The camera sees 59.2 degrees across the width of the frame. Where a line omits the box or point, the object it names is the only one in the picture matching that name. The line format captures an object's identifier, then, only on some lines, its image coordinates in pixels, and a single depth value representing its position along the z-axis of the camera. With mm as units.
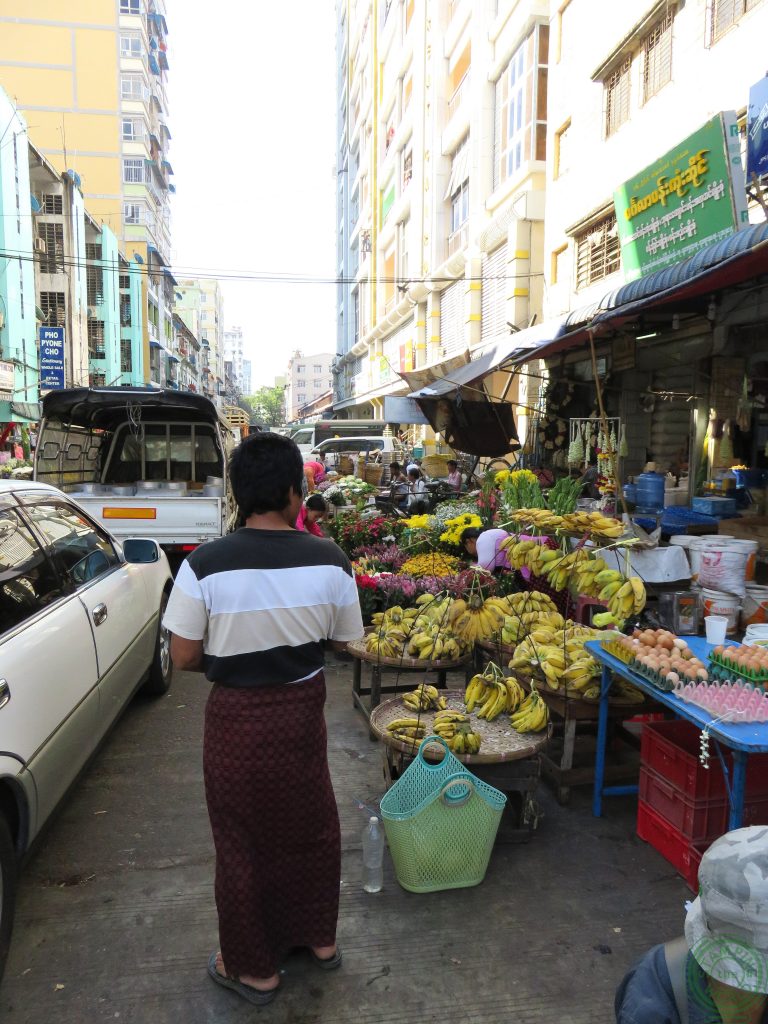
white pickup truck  7969
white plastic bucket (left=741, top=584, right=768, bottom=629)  4770
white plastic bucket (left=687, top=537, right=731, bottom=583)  5188
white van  23469
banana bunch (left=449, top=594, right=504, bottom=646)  4117
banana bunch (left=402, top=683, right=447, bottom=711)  3863
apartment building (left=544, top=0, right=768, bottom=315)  8562
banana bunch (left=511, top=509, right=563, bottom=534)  4652
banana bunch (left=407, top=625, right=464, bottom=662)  4516
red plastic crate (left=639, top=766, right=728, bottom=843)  2998
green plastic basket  2908
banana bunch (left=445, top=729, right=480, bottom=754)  3332
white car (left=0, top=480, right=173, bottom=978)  2551
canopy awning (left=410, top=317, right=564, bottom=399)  8461
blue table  2539
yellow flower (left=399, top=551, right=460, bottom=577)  6605
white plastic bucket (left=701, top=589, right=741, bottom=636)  4848
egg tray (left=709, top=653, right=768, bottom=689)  2906
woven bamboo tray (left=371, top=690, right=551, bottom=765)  3295
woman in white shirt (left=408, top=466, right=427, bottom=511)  11531
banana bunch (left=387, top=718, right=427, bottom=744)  3496
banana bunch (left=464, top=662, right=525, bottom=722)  3848
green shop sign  6641
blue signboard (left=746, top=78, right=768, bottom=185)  6129
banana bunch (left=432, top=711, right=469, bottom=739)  3488
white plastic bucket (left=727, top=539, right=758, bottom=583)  5020
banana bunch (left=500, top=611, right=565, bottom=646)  4684
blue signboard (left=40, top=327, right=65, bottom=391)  23828
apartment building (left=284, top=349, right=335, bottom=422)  133625
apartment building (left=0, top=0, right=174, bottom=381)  44062
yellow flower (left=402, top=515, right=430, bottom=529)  8224
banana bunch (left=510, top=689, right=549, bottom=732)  3645
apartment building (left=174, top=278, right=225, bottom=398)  101875
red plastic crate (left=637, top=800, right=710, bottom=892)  3023
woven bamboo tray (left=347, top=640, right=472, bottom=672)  4469
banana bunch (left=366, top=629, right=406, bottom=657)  4582
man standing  2213
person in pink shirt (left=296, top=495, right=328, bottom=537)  6547
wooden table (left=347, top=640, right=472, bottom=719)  4477
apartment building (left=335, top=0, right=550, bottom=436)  16469
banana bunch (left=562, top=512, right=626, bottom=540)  4311
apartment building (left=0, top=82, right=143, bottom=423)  23812
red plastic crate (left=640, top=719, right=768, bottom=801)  2969
